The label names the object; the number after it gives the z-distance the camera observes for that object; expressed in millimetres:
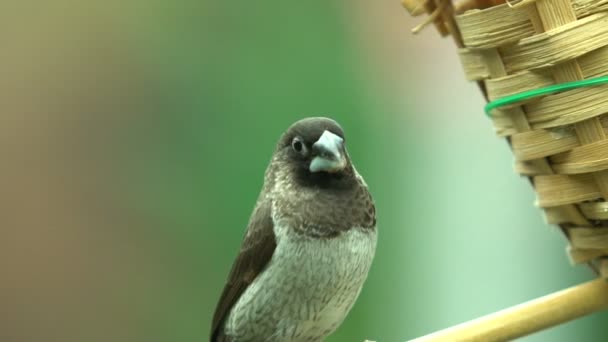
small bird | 2704
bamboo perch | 2671
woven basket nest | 2654
